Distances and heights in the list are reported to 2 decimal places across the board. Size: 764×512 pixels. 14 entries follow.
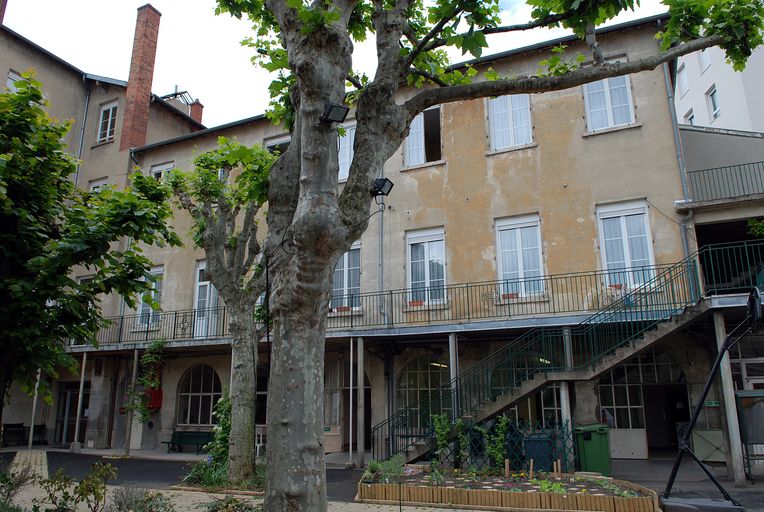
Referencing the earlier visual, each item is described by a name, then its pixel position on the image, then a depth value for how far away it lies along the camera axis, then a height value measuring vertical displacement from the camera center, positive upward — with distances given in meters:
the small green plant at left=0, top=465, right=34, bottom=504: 7.09 -0.73
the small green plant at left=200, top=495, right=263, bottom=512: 7.18 -1.01
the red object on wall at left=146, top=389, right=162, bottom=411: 19.56 +0.74
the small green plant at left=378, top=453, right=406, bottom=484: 9.75 -0.83
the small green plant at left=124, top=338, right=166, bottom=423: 18.39 +1.32
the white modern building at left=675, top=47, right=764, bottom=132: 21.02 +12.54
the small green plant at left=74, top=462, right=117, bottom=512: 6.45 -0.66
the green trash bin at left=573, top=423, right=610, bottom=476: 11.12 -0.53
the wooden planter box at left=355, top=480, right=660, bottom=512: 8.03 -1.11
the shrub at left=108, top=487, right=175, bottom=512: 6.70 -0.90
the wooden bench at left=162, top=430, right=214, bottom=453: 18.53 -0.53
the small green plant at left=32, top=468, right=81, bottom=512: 6.78 -0.79
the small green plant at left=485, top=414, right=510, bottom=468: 10.95 -0.45
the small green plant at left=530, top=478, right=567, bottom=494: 8.54 -0.97
